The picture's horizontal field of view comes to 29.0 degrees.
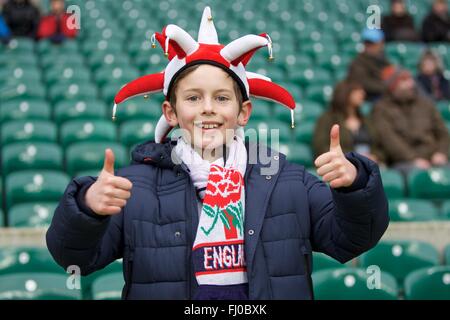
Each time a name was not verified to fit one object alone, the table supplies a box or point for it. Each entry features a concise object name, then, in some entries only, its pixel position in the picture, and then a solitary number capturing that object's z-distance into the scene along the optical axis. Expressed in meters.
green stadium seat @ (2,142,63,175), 5.35
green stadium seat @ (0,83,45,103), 6.63
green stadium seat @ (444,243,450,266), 4.34
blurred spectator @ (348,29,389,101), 6.98
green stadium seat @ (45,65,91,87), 7.04
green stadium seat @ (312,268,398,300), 3.69
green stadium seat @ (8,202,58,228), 4.57
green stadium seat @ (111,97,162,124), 6.32
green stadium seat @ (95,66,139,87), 7.04
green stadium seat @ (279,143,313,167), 5.60
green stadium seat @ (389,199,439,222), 4.89
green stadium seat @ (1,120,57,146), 5.68
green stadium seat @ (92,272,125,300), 3.51
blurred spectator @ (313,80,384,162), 5.73
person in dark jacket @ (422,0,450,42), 9.10
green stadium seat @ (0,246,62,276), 3.88
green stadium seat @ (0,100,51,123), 6.17
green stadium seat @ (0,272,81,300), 3.43
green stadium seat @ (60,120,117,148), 5.78
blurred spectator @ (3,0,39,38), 8.62
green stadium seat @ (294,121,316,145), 6.11
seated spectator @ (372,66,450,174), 5.90
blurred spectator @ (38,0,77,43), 8.31
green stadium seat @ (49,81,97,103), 6.65
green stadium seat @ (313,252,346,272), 4.08
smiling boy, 1.97
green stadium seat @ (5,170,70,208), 4.95
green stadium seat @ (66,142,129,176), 5.41
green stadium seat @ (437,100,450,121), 6.97
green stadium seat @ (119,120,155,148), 5.79
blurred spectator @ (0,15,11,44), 8.21
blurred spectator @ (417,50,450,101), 7.33
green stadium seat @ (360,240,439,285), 4.23
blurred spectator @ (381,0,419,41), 9.09
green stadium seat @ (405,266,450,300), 3.78
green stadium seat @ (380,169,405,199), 5.33
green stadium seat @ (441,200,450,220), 5.05
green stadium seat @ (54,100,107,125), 6.20
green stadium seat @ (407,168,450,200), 5.46
